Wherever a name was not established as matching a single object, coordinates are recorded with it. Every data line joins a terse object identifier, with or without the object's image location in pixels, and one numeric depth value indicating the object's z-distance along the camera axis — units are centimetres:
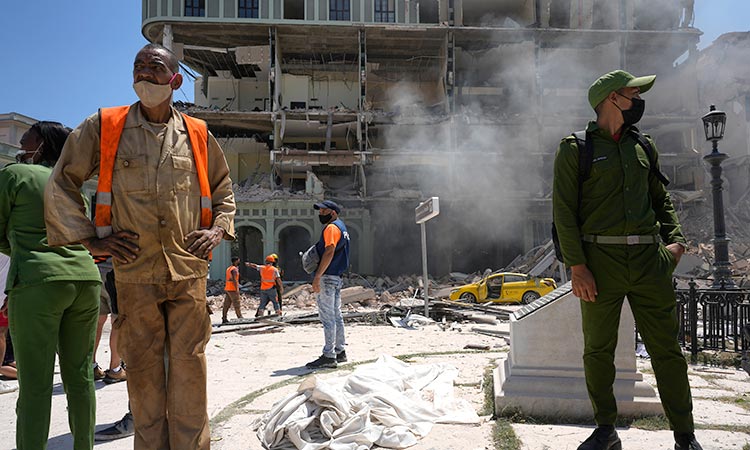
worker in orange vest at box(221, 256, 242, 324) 1133
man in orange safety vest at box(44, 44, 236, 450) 210
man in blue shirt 564
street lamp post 854
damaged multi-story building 2616
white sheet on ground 302
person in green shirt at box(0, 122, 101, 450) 229
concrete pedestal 342
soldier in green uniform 255
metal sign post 962
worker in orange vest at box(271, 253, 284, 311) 1217
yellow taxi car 1658
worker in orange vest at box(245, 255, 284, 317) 1180
